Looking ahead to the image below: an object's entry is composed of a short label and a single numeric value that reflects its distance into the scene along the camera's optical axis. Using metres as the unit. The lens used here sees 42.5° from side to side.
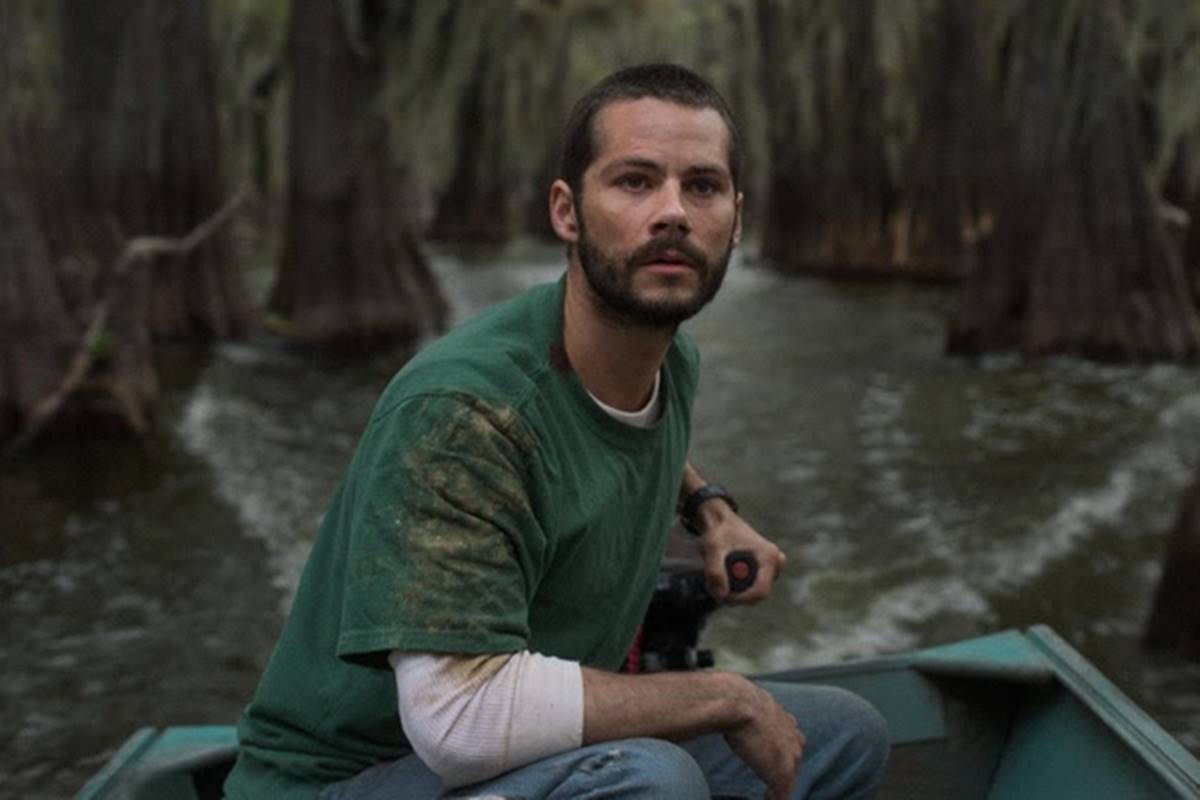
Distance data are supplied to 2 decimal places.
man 1.99
